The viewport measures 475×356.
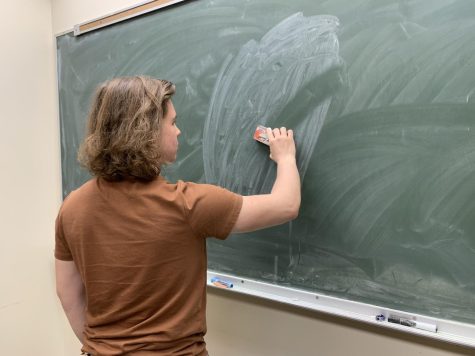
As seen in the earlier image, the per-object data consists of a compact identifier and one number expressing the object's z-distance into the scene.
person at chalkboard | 1.03
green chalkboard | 1.08
